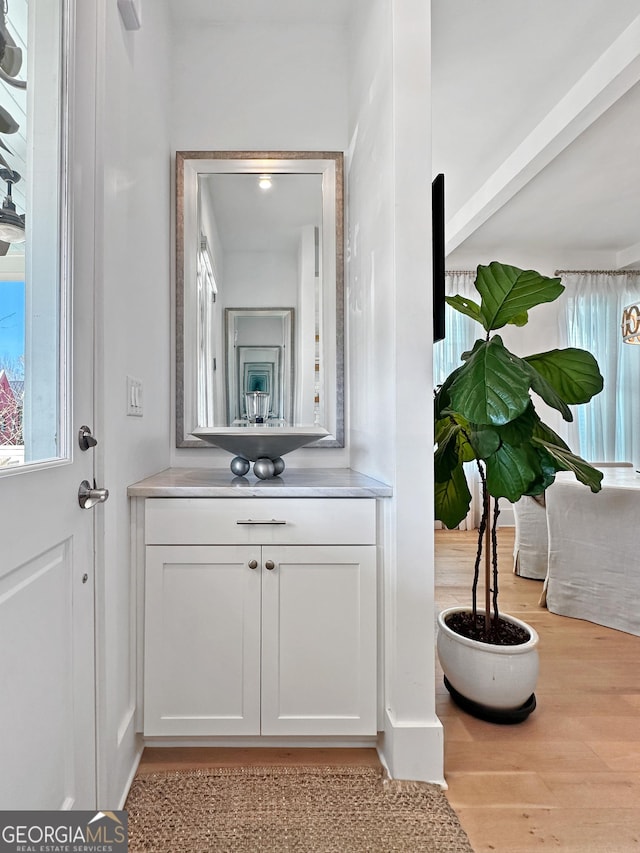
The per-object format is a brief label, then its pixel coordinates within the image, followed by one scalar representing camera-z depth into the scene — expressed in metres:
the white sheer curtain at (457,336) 4.80
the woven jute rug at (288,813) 1.19
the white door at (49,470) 0.83
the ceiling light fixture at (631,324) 3.65
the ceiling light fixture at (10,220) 0.86
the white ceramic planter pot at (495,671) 1.64
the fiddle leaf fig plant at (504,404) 1.34
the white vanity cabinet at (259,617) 1.48
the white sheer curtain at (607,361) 4.84
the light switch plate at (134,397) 1.48
